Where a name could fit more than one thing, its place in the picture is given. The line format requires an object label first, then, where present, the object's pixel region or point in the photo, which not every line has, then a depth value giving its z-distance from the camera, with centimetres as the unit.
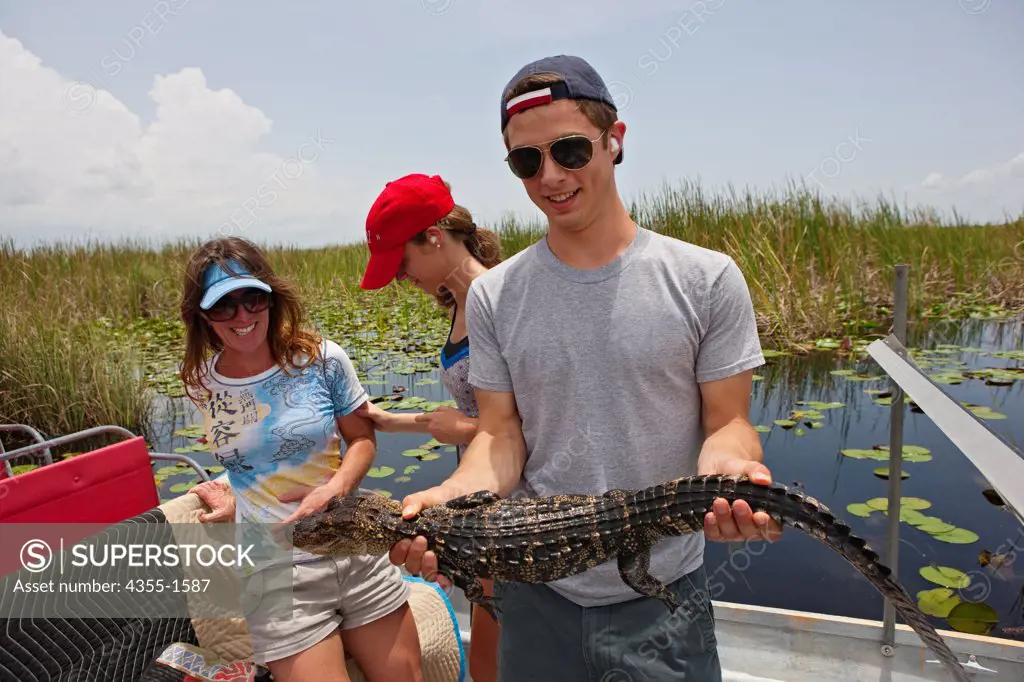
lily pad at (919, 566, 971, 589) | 400
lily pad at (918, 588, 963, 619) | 382
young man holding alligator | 172
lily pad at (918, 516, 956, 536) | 432
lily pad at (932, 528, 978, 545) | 420
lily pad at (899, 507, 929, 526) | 446
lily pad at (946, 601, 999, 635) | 373
